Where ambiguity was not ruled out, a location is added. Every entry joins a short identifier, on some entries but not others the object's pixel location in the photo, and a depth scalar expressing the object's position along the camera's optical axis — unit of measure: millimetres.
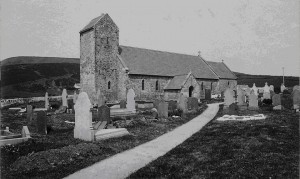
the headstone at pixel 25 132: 11684
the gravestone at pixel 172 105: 24594
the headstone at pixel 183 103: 23047
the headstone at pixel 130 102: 22178
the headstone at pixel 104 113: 16359
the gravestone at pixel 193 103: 25598
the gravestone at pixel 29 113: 18333
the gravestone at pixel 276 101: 22041
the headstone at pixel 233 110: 20297
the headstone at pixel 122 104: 24534
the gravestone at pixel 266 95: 29875
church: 32219
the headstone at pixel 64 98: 26775
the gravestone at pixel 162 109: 19469
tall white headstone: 11953
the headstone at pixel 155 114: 19445
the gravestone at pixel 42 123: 13938
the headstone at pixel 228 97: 21959
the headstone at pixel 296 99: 21166
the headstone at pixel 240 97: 23906
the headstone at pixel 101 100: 23736
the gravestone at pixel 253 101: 22984
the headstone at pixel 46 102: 29594
